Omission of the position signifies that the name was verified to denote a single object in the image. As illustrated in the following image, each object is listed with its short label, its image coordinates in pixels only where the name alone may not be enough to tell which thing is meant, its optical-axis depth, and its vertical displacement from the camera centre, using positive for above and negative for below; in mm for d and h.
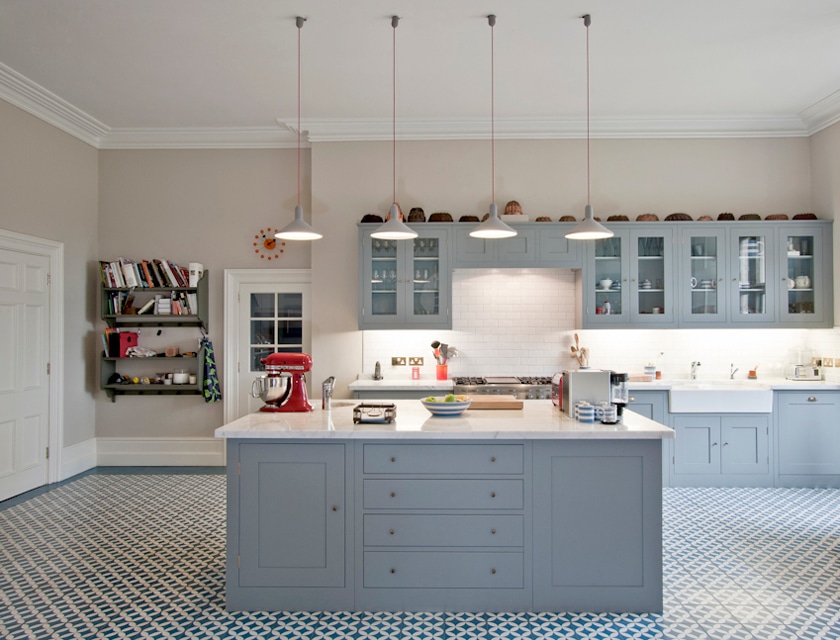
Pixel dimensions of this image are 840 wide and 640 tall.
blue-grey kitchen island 2992 -1011
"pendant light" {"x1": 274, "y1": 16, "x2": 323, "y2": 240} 3762 +622
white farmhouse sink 5184 -653
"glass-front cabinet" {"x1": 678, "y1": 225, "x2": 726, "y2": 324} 5500 +487
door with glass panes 6141 +1
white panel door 4961 -406
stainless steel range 5250 -568
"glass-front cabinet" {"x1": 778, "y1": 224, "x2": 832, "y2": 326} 5449 +474
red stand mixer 3439 -340
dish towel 5918 -482
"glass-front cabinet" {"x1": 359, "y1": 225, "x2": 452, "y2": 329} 5523 +421
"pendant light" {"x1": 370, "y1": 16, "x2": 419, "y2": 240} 3834 +644
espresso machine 3211 -348
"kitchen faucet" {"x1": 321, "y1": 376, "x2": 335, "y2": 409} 3473 -397
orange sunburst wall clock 6109 +846
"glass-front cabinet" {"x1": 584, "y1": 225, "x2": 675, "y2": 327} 5523 +471
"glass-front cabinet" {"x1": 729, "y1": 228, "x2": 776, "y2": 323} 5484 +459
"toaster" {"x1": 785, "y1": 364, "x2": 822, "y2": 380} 5484 -432
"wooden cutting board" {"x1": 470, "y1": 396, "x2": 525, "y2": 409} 3543 -470
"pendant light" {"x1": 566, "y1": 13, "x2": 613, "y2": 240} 3846 +647
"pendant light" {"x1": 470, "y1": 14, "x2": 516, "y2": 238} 3770 +643
